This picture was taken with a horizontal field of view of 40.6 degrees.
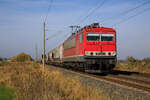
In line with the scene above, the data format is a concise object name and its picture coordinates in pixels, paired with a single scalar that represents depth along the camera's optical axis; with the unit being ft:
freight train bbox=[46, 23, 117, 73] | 49.21
